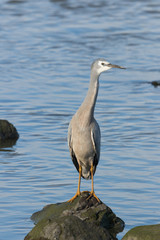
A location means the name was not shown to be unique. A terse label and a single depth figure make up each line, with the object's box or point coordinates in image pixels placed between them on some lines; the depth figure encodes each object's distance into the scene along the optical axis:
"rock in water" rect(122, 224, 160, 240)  15.82
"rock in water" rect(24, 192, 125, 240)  16.08
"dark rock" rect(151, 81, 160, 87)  35.82
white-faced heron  18.05
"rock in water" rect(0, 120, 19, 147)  26.55
